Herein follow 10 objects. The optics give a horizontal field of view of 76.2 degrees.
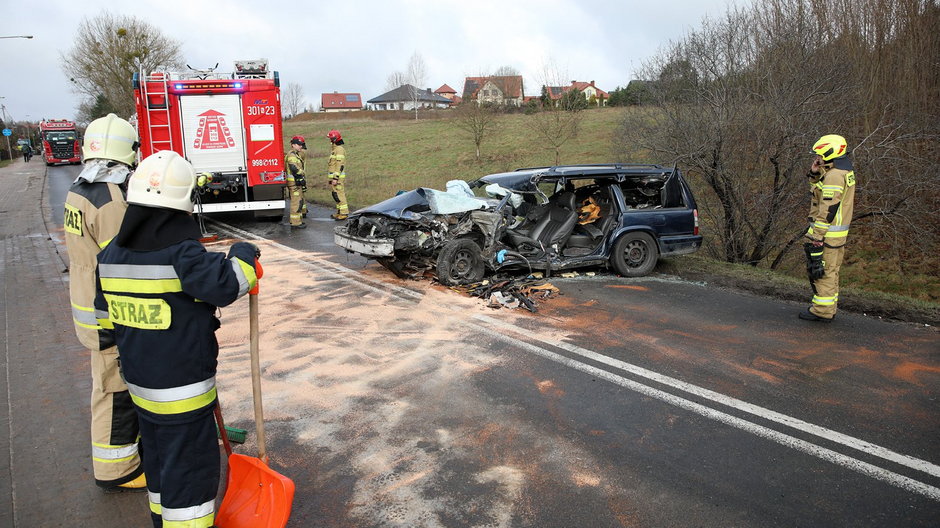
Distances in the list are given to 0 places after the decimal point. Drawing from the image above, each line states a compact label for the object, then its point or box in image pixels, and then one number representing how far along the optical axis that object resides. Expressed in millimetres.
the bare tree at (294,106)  85556
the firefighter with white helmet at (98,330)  3574
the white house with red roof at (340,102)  113069
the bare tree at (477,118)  28531
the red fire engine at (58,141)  37406
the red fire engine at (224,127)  12312
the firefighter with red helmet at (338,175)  13984
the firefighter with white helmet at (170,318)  2686
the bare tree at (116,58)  44625
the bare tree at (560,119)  21656
